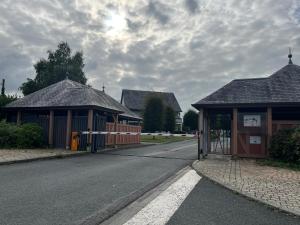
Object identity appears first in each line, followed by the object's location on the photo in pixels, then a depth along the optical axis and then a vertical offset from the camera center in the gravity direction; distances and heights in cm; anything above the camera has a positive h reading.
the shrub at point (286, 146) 912 -74
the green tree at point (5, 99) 1597 +163
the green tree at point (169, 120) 3689 +90
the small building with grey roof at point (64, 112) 1330 +68
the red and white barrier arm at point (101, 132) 1248 -49
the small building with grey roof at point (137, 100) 4898 +559
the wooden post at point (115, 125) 1601 -6
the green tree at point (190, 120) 4162 +110
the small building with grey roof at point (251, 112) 1053 +78
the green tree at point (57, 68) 3471 +895
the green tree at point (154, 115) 3323 +149
